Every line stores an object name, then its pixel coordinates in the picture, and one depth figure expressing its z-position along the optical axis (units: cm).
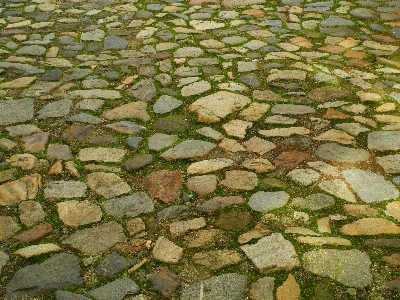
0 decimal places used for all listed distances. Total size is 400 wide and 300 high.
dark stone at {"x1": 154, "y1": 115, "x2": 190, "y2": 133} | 357
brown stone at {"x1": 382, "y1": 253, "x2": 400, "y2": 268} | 231
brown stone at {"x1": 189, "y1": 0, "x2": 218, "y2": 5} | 624
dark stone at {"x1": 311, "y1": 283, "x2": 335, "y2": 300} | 216
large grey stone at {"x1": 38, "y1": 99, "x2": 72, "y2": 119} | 375
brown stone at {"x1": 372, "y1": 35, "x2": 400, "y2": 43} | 502
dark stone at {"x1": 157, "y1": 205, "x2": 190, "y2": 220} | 272
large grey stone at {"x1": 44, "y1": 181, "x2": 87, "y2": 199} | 289
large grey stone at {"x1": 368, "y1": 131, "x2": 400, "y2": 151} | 328
